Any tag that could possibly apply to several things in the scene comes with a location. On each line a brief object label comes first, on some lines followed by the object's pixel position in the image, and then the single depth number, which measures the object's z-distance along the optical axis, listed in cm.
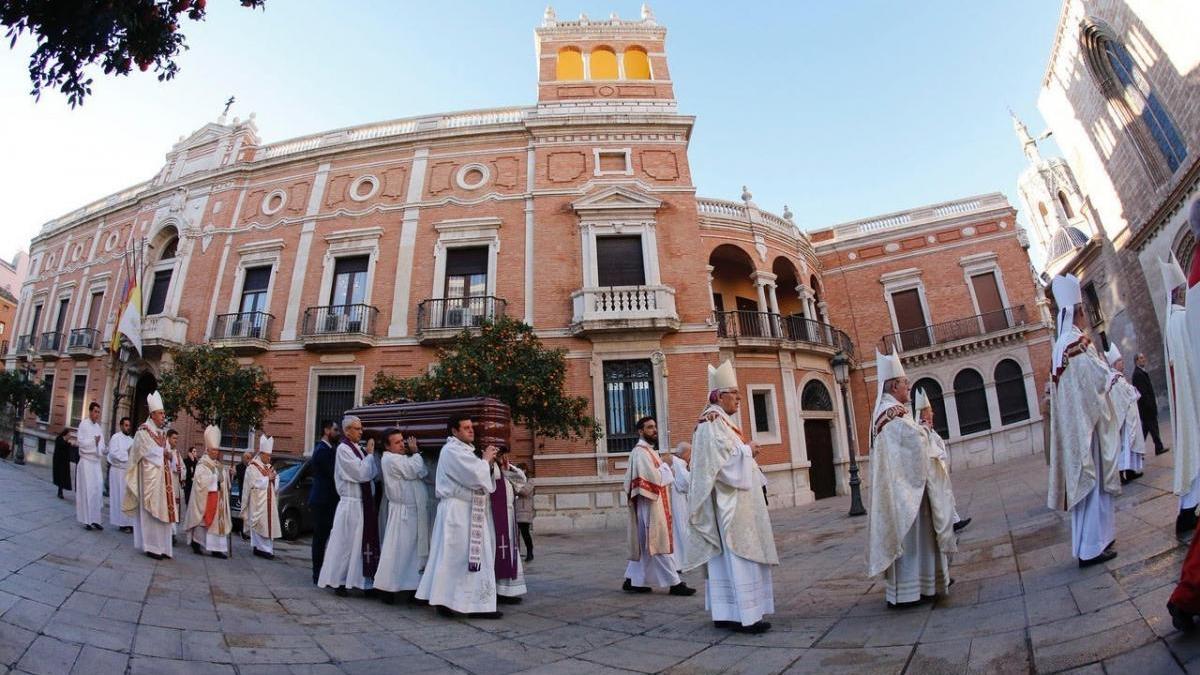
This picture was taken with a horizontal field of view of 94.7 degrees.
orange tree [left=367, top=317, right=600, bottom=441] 1119
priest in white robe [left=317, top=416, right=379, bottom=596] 613
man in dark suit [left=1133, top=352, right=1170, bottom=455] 815
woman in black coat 1034
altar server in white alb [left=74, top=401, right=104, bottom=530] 805
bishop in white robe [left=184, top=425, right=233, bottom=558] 785
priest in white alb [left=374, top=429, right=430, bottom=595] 584
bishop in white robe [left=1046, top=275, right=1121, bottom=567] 389
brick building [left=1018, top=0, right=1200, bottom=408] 1385
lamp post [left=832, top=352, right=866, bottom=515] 1133
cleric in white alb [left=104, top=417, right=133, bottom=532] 825
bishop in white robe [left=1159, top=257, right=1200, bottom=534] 336
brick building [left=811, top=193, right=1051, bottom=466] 2066
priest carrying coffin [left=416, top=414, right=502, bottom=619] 501
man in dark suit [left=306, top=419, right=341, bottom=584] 655
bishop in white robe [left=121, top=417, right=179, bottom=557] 671
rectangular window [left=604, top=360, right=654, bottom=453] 1389
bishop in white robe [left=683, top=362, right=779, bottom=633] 405
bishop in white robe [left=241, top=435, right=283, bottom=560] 866
